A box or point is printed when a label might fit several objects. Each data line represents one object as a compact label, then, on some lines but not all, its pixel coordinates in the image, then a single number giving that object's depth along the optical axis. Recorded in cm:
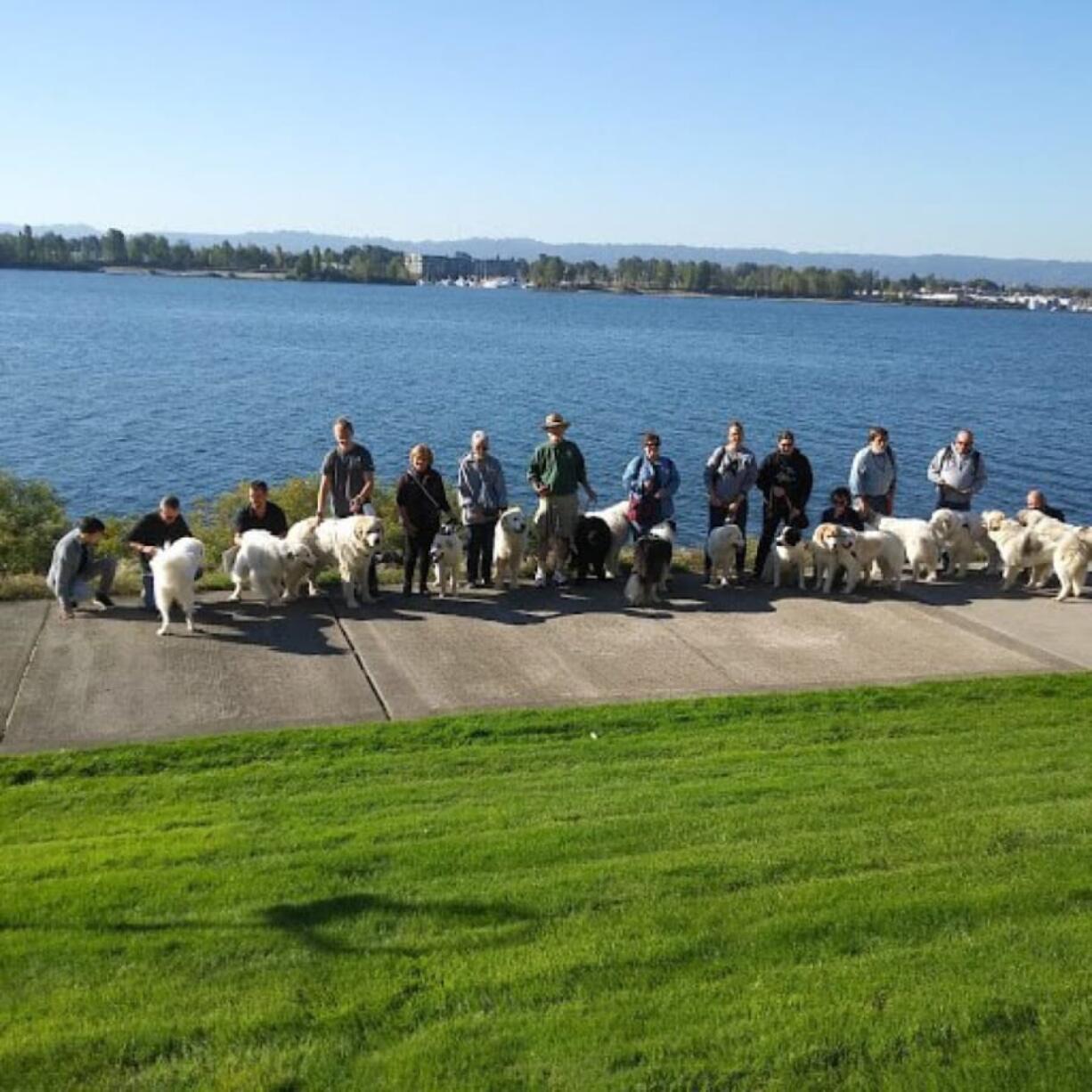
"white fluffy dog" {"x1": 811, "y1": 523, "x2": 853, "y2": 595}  1429
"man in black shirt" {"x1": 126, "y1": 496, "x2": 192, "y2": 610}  1307
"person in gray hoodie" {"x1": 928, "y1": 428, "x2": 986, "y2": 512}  1571
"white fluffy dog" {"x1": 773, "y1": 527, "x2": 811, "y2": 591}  1456
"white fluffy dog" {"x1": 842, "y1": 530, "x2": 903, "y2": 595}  1451
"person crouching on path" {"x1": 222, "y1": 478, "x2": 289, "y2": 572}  1372
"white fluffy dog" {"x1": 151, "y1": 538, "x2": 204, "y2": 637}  1193
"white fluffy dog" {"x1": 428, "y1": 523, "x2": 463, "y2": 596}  1368
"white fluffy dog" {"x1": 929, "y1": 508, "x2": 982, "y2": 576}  1541
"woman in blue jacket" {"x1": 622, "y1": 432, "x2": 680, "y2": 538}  1447
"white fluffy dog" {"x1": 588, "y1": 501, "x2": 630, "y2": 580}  1488
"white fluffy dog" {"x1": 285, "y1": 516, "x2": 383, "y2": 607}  1299
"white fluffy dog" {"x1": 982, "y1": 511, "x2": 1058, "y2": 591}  1480
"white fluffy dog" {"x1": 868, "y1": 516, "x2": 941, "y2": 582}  1516
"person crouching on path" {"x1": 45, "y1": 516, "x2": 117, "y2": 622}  1245
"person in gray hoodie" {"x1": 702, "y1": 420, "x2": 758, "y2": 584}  1466
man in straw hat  1412
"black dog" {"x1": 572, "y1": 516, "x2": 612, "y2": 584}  1466
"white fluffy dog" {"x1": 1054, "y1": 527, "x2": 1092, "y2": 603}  1429
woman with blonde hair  1354
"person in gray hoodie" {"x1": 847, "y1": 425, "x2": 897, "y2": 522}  1530
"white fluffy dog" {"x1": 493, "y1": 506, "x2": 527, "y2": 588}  1396
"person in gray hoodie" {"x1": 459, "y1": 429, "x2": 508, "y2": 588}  1387
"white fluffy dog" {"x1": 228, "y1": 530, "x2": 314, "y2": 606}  1302
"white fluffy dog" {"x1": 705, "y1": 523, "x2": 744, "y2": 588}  1457
